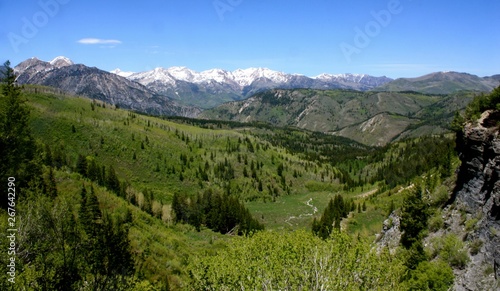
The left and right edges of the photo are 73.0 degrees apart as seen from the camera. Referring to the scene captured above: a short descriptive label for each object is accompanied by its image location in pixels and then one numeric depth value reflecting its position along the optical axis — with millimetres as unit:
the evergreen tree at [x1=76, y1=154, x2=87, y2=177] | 105312
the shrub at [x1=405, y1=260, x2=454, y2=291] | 33531
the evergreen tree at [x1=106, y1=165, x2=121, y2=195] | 102500
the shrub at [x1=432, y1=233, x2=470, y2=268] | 34750
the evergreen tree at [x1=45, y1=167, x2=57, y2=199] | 44691
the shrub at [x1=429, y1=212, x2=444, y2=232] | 43969
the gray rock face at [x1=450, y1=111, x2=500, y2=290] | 31672
